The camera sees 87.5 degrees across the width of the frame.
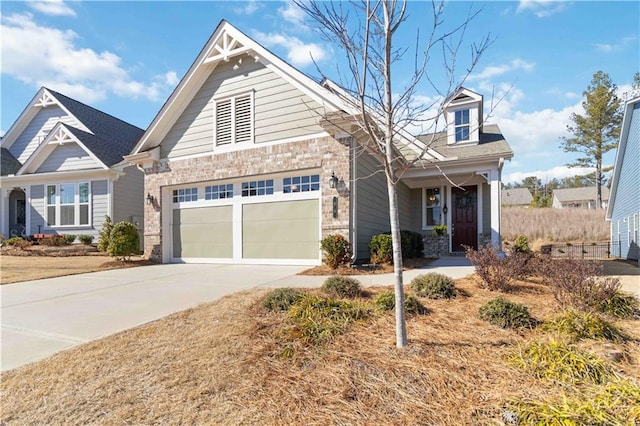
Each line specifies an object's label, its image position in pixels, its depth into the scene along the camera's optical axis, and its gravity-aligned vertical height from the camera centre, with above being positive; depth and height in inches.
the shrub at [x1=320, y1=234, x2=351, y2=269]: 315.6 -30.3
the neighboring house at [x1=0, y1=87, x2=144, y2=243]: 599.8 +75.8
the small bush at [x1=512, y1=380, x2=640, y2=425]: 75.0 -45.4
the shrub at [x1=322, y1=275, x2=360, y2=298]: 192.5 -40.4
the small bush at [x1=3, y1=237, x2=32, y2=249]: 553.3 -36.0
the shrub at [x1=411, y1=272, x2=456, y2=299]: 187.2 -40.1
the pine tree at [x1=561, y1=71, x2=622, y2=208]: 969.5 +271.7
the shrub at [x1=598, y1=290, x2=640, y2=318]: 154.7 -43.1
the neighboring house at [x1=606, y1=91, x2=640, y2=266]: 462.9 +46.1
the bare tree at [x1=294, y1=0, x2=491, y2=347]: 120.3 +58.5
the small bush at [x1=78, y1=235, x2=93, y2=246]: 575.5 -31.8
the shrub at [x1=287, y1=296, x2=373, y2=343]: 135.2 -44.2
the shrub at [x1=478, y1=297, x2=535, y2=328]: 138.6 -41.9
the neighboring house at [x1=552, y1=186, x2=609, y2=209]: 1649.7 +95.9
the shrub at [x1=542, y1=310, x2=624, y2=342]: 123.1 -42.4
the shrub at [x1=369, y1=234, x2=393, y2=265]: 331.9 -31.9
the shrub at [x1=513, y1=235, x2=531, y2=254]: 357.1 -32.1
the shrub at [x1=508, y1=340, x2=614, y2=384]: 94.9 -44.4
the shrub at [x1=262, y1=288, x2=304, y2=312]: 169.5 -41.9
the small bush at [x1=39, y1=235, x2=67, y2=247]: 577.0 -34.8
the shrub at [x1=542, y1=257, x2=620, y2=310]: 153.0 -34.2
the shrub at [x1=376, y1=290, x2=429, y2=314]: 159.3 -42.1
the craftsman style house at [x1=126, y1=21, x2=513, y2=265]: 350.9 +59.9
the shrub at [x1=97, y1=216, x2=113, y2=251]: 425.4 -22.7
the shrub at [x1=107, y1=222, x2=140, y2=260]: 414.3 -25.7
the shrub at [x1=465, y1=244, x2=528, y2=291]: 203.2 -32.4
